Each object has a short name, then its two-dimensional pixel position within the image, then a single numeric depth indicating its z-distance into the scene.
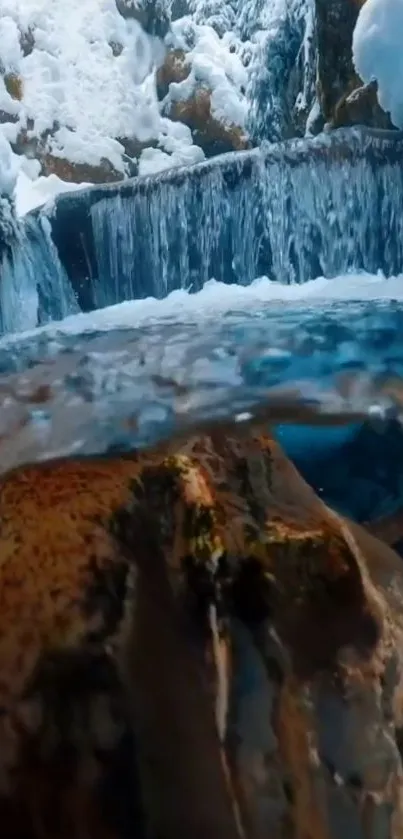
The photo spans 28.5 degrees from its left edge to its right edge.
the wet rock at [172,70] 22.48
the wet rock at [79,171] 21.58
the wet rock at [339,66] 10.70
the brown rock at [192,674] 1.36
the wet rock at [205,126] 20.36
